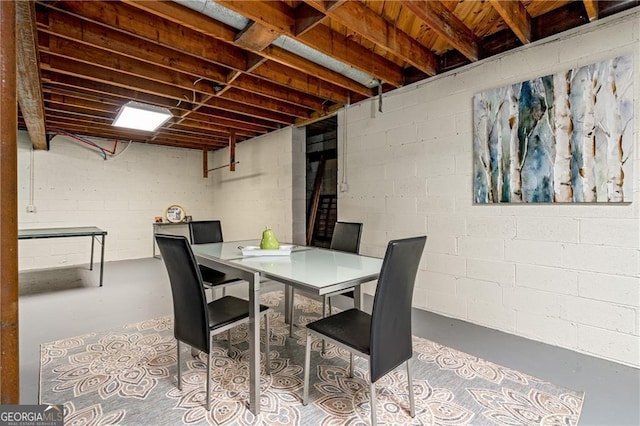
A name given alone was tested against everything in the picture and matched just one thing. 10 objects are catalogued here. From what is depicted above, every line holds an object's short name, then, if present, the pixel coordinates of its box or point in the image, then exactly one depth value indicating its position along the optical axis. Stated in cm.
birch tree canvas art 206
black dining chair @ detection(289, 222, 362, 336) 275
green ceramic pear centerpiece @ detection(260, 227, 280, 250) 237
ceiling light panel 322
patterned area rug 161
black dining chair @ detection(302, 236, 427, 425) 137
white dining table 155
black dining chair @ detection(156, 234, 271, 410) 162
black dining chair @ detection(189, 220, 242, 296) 264
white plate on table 222
